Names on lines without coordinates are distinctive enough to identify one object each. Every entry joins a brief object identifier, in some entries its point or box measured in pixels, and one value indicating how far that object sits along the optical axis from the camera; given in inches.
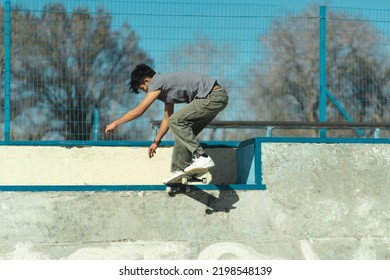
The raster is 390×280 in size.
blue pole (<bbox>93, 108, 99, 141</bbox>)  662.5
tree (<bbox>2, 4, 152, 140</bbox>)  660.7
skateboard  512.6
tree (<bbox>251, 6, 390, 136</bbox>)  708.7
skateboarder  514.9
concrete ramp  506.6
